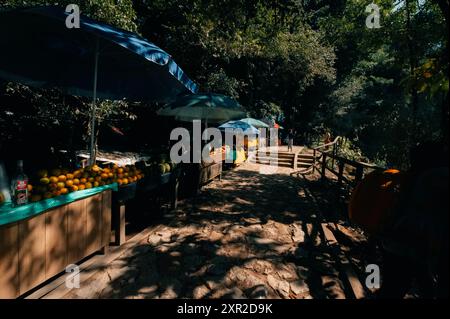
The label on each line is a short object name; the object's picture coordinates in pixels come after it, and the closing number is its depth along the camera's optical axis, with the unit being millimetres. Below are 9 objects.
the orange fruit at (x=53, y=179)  3433
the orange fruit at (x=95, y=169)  4435
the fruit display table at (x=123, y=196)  4508
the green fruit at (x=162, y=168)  5902
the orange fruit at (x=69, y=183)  3602
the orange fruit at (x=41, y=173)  3521
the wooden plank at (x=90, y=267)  3236
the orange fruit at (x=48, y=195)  3172
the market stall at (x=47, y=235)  2713
